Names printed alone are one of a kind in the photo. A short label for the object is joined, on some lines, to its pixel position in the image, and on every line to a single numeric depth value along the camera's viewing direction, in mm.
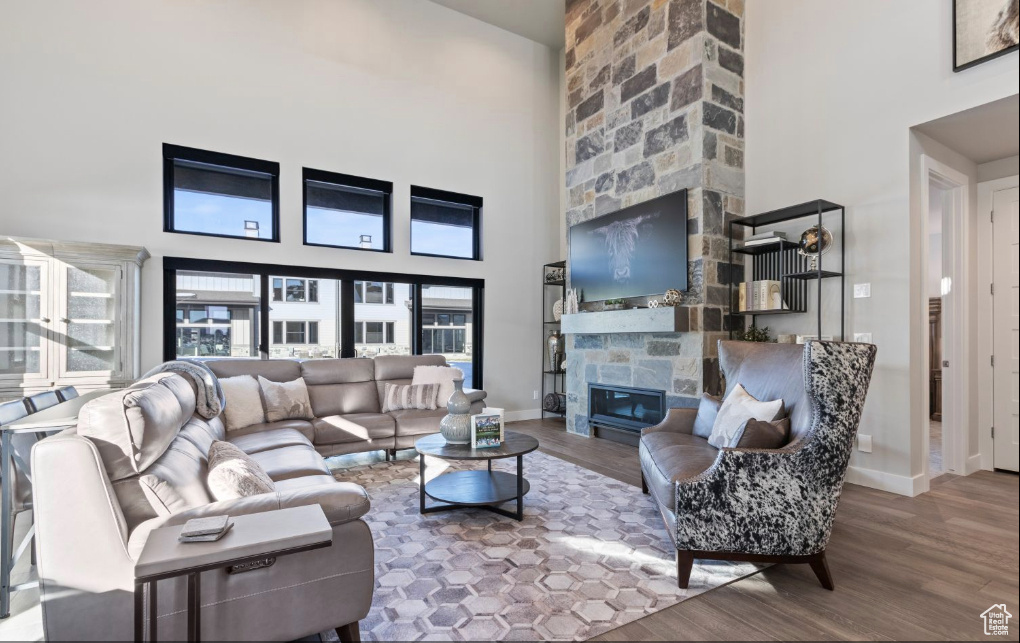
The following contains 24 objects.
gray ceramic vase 3006
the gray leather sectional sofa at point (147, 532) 1397
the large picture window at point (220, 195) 4406
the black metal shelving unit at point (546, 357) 6328
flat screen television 4332
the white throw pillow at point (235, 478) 1726
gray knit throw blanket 2568
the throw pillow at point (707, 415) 2957
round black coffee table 2783
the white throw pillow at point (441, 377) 4641
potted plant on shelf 4098
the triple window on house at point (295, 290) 4891
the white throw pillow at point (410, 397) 4506
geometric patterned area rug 1875
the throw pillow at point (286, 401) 3946
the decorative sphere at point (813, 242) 3691
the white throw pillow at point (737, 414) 2404
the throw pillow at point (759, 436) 2109
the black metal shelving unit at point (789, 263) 3641
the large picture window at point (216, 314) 4418
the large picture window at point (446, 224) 5660
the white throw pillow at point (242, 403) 3635
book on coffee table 2951
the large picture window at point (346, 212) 5086
